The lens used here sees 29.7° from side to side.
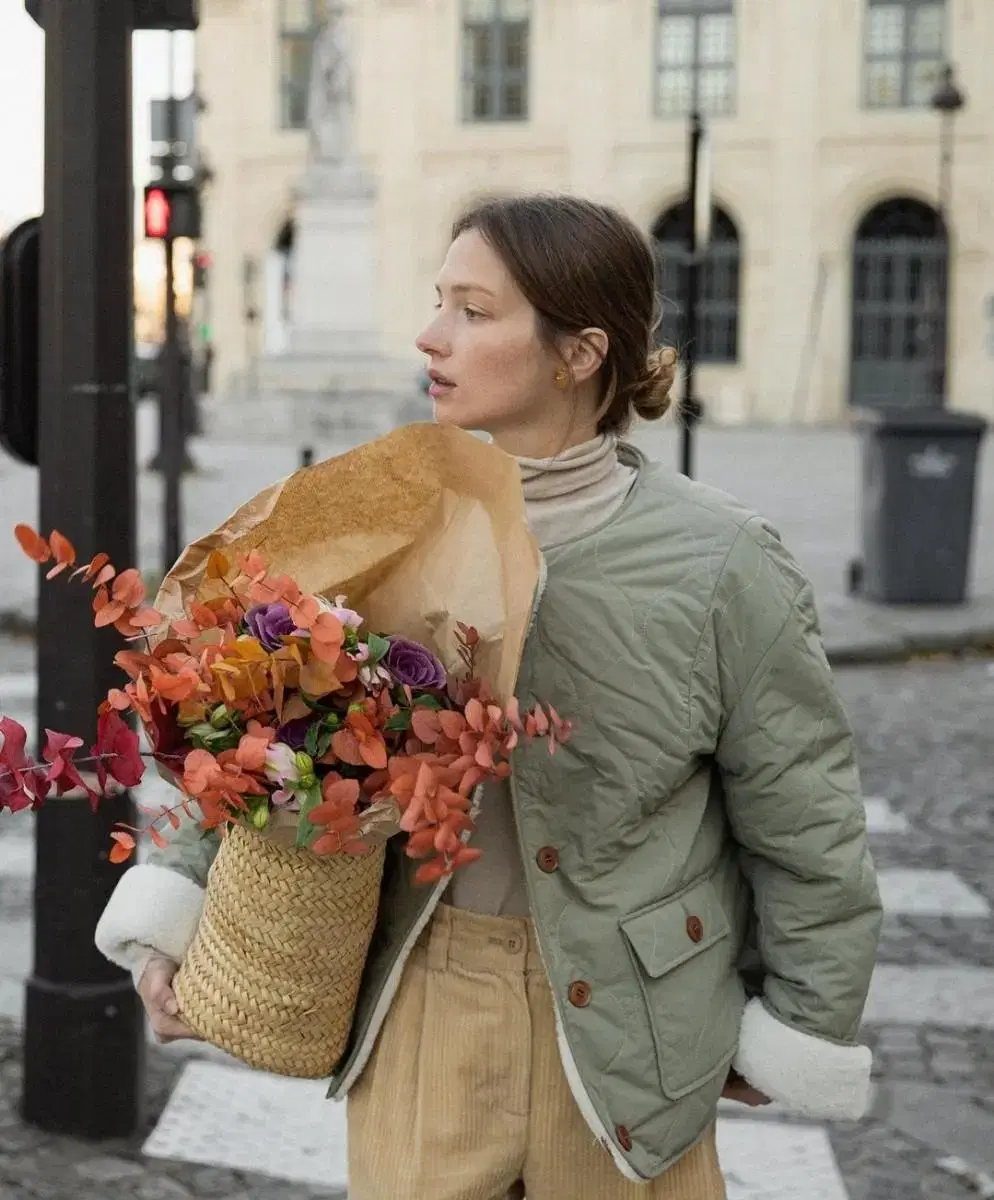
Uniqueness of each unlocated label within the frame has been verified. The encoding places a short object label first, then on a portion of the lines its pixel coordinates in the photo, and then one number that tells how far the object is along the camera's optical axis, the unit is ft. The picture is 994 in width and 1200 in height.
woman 6.55
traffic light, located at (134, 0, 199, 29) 12.23
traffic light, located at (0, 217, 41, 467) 12.48
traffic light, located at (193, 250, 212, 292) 61.59
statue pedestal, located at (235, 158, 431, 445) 96.12
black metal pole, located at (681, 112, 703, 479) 33.03
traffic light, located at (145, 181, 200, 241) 36.83
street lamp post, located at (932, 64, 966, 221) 93.50
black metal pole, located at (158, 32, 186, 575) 36.17
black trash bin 38.29
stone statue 96.02
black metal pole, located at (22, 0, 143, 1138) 11.82
